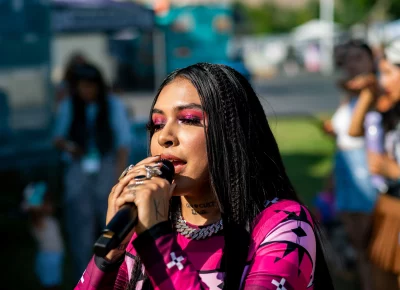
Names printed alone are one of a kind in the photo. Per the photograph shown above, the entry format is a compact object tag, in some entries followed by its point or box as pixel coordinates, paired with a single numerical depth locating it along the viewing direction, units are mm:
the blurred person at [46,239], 5316
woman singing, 1692
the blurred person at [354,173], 4781
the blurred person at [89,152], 5344
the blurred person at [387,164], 3832
